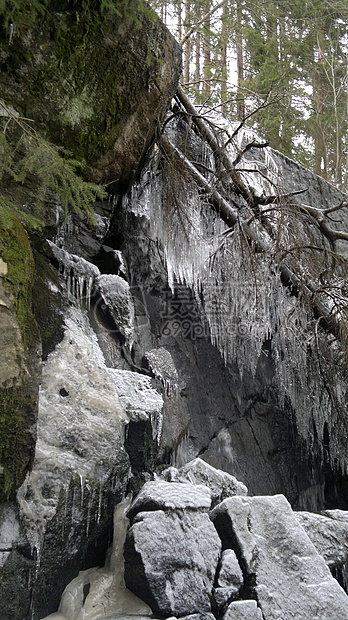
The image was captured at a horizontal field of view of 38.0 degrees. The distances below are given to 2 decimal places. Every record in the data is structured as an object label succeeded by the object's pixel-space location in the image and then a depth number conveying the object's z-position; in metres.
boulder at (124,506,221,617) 2.92
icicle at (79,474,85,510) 3.22
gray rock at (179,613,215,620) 2.82
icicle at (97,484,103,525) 3.31
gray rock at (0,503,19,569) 2.80
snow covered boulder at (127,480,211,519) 3.28
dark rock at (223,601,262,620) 2.90
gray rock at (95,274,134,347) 4.70
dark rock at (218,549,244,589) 3.10
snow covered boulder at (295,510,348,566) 3.80
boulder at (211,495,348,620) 3.13
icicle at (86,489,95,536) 3.23
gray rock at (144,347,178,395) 4.91
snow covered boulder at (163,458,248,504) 4.05
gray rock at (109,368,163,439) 3.93
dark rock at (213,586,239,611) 3.00
